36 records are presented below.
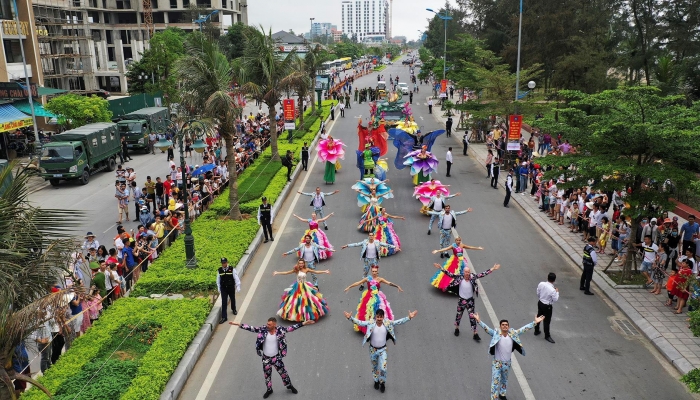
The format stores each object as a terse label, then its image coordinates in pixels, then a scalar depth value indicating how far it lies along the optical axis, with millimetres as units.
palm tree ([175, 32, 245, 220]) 17438
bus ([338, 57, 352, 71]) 109875
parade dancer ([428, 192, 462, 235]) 17969
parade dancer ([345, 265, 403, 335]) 11680
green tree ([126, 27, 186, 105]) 48406
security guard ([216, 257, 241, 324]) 12344
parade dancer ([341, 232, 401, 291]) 13789
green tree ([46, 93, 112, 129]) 34969
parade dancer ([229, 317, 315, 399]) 9559
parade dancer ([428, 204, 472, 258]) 16125
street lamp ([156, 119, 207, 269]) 14594
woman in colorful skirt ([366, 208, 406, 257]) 16578
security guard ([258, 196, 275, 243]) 17672
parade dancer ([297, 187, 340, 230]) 18266
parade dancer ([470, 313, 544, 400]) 9289
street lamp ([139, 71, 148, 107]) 51356
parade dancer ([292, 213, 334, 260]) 15578
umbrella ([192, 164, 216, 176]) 22984
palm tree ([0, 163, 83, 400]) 7227
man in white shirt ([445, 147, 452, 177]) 27450
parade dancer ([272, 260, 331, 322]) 12375
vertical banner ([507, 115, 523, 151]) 26219
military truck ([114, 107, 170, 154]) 35875
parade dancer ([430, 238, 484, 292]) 13453
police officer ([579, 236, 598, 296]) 13672
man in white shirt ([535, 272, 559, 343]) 11648
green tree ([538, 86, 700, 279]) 12820
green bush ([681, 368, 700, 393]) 7973
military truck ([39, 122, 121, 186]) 26844
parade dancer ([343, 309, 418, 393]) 9562
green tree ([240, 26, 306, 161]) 25859
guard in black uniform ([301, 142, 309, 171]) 28453
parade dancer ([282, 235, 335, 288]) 13875
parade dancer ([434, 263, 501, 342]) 11578
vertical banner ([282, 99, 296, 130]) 32688
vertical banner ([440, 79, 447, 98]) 54397
